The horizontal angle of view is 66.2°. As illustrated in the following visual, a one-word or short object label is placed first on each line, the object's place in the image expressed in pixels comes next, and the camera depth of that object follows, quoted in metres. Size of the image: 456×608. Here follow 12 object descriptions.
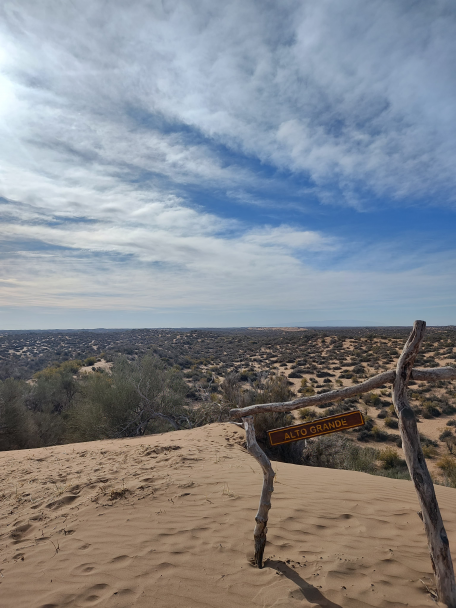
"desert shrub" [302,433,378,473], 10.38
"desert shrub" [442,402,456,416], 17.36
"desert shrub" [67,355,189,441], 13.88
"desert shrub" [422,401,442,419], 17.22
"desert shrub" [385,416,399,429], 16.31
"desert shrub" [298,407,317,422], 17.44
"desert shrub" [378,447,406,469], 11.70
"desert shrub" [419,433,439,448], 13.66
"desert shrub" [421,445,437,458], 12.69
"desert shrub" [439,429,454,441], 14.22
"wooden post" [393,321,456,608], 2.99
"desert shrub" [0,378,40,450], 13.70
